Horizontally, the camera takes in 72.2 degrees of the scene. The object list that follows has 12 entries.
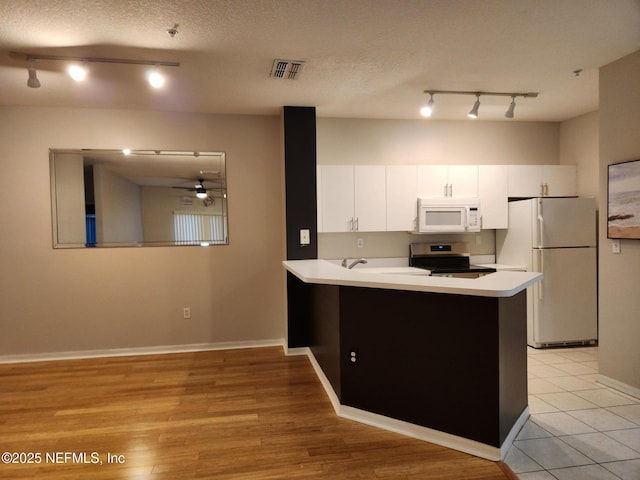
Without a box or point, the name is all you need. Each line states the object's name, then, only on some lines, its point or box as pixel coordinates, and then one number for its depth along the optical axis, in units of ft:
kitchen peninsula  7.91
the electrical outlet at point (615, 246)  11.12
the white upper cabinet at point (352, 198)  15.24
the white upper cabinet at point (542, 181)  16.21
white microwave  15.61
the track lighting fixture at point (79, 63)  9.87
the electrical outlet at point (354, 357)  9.45
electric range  16.57
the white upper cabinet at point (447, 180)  15.81
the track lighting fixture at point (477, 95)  12.98
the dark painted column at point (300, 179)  14.25
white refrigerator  14.87
